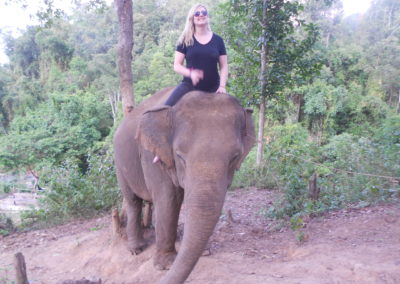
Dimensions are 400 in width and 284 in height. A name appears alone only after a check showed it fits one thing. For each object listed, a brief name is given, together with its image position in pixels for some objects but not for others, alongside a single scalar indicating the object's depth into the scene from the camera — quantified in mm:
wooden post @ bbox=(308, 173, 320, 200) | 5801
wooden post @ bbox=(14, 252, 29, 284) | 3127
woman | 3648
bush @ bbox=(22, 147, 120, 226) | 7547
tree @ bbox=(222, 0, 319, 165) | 9156
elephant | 2674
